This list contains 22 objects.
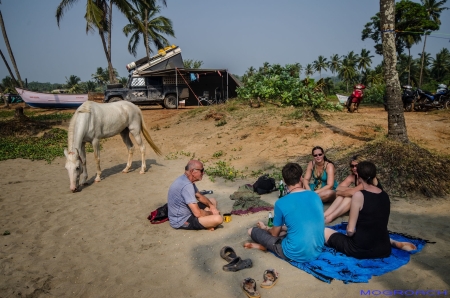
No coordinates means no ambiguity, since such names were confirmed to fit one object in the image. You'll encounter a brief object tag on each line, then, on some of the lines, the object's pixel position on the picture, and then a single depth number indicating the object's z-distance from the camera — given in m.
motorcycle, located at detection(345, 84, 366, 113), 13.13
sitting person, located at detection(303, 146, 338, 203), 5.00
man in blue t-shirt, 3.17
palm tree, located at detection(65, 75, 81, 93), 61.19
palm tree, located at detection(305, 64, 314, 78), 64.62
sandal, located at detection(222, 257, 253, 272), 3.39
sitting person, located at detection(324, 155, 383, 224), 4.35
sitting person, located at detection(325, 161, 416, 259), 3.22
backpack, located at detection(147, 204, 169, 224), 4.79
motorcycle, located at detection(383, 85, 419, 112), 13.63
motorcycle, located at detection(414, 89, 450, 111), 13.18
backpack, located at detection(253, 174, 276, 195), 5.91
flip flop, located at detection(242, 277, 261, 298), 2.92
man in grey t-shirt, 4.24
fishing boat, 20.41
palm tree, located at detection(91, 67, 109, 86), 66.38
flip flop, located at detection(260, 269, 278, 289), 3.08
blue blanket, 3.12
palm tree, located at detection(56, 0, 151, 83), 19.23
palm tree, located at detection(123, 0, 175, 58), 29.72
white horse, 6.46
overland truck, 18.12
